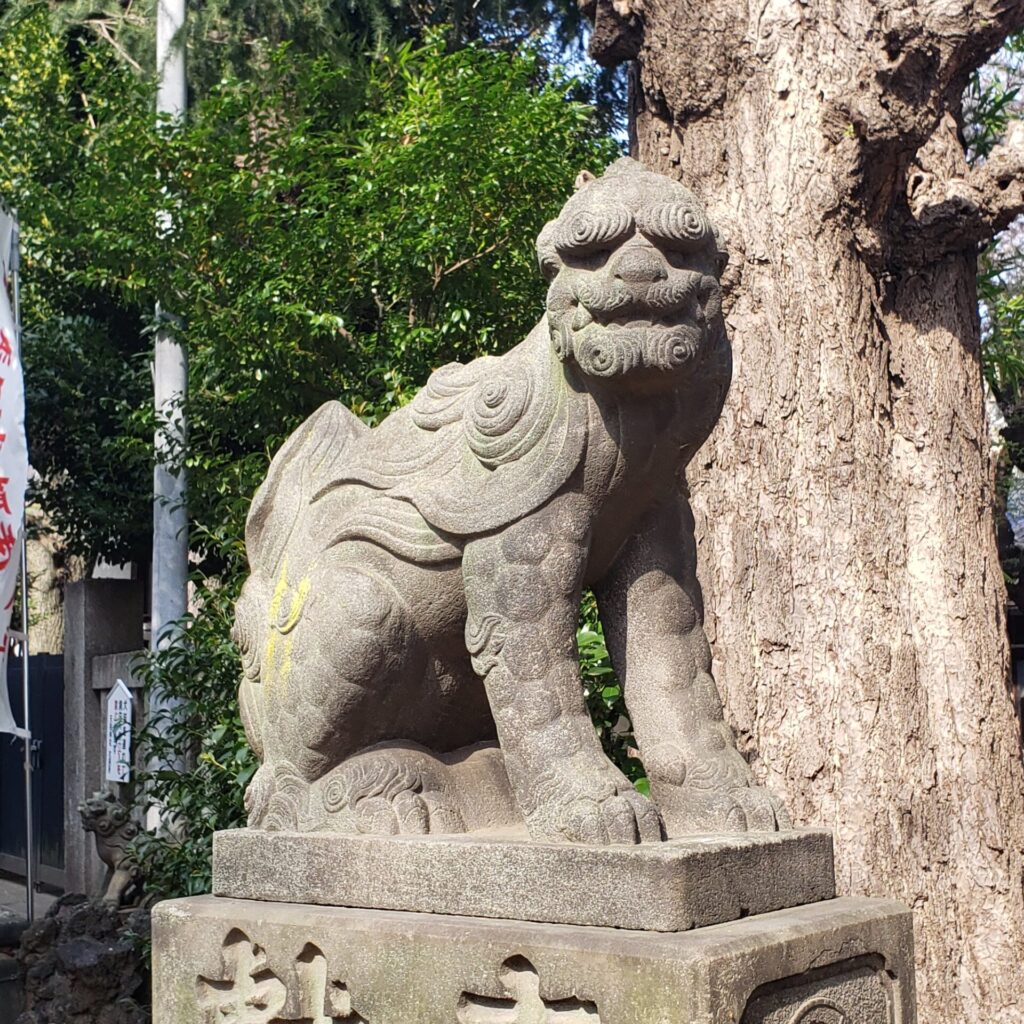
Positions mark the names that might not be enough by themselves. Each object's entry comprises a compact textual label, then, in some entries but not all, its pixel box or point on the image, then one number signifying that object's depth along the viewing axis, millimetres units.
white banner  5680
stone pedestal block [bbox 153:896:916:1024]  2326
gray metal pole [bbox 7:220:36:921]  6320
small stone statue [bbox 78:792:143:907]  7094
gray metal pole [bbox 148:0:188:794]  6922
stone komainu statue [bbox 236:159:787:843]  2609
